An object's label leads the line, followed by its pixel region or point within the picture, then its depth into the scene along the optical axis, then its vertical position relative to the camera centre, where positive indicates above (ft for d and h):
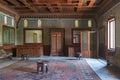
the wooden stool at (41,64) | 12.12 -3.10
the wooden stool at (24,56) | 20.99 -3.61
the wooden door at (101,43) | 21.19 -0.84
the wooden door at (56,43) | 26.09 -0.96
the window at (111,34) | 17.60 +0.99
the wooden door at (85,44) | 23.44 -1.13
